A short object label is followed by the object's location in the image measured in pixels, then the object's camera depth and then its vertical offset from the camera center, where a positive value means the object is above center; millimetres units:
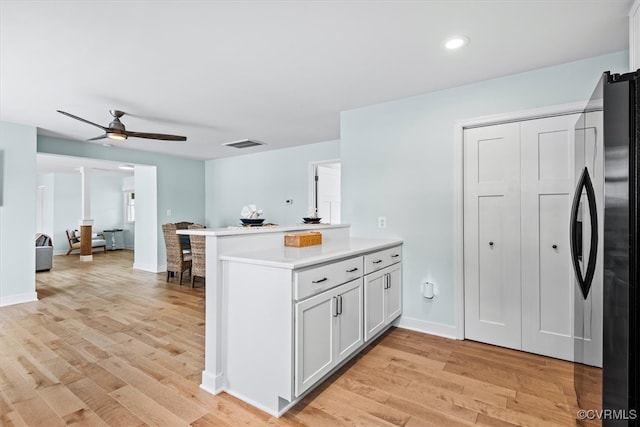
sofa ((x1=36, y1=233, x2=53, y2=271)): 6230 -868
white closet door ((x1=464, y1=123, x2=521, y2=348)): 2709 -202
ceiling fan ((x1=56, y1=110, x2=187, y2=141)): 3470 +917
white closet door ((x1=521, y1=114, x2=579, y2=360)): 2488 -196
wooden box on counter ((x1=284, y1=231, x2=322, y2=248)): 2447 -218
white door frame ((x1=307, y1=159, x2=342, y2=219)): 5652 +503
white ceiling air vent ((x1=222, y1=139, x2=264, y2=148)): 5352 +1220
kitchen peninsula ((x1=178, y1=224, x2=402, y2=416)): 1776 -642
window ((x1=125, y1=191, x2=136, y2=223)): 10305 +148
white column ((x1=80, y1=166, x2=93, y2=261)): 7992 +176
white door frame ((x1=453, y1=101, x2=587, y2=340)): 2895 -47
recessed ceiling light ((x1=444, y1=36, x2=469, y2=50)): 2137 +1193
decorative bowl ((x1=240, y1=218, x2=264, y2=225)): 2617 -73
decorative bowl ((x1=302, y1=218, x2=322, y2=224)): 3385 -86
